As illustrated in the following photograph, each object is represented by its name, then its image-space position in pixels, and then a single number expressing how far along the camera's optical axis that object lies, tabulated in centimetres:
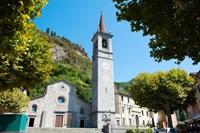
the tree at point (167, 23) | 665
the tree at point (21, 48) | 472
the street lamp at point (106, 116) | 2826
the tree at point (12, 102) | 2033
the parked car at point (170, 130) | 1898
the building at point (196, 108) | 2092
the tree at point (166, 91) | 2388
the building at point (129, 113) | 4066
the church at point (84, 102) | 2959
